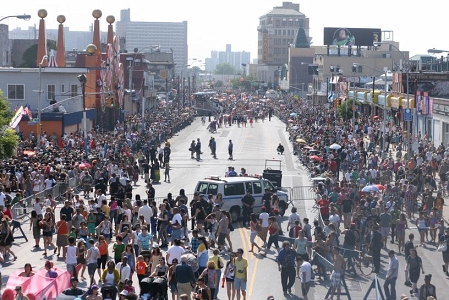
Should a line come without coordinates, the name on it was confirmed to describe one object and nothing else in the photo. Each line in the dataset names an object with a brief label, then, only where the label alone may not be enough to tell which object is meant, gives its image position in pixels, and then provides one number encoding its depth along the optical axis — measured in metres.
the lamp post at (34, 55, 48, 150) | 49.34
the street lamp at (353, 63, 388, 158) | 56.90
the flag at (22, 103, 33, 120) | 50.97
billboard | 162.38
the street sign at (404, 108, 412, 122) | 55.72
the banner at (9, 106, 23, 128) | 40.28
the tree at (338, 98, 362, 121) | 92.89
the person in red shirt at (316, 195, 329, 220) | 30.48
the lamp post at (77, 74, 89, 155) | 52.56
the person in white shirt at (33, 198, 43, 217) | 28.80
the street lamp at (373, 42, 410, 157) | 51.77
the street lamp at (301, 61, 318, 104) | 148.39
